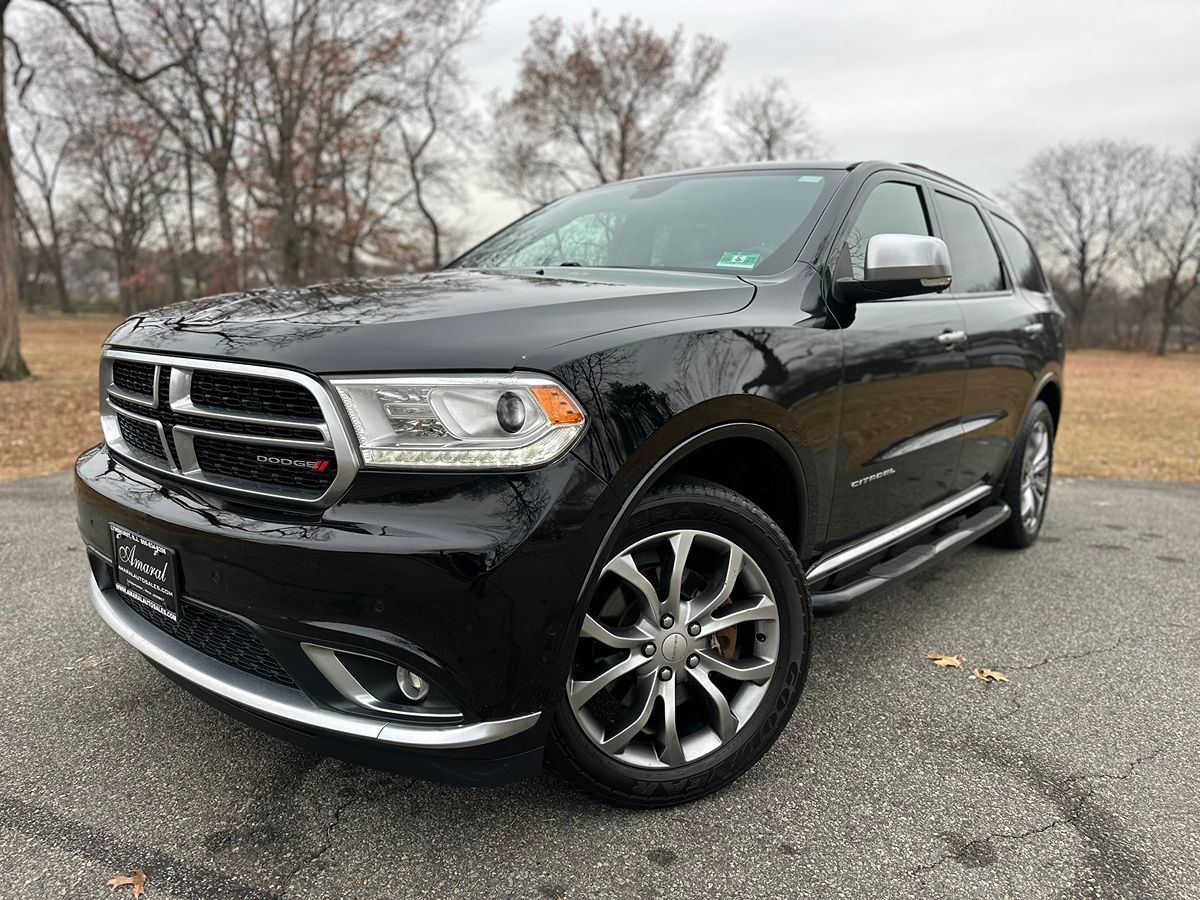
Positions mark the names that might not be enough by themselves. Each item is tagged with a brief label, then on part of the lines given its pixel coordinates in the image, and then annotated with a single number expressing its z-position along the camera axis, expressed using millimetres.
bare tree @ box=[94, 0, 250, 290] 18000
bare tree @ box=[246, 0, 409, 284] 20297
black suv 1723
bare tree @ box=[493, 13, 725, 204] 32750
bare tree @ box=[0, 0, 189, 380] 12203
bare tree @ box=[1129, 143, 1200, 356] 49406
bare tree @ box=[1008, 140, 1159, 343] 52719
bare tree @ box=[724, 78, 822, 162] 36688
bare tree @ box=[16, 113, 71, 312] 44691
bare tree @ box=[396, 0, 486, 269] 23609
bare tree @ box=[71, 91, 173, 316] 21938
